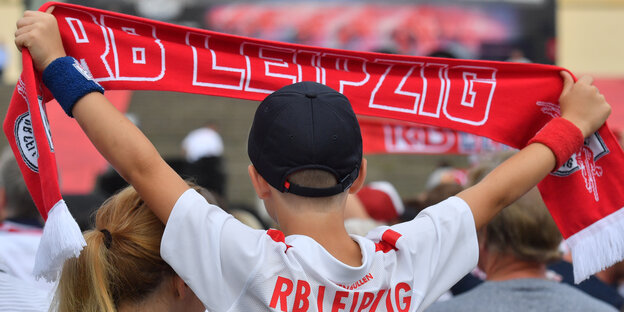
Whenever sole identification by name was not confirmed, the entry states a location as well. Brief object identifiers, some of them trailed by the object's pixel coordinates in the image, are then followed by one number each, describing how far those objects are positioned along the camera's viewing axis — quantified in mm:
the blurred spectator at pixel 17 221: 6359
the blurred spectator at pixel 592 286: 6699
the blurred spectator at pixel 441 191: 7530
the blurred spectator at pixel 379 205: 8906
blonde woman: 3898
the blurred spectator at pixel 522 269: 5191
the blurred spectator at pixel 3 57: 34625
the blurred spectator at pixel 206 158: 15609
